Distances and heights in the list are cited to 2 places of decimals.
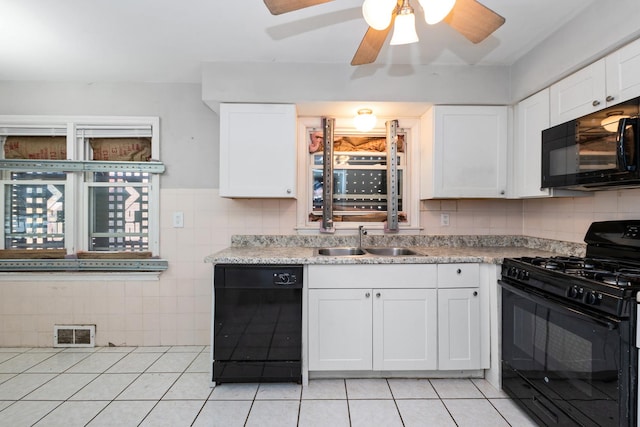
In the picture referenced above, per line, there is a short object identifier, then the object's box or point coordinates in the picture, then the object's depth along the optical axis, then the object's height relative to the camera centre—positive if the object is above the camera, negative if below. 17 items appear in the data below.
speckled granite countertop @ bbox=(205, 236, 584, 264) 2.08 -0.28
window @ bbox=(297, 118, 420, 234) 2.76 +0.33
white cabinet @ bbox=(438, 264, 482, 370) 2.12 -0.69
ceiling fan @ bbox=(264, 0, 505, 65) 1.27 +0.84
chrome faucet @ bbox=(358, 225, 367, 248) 2.66 -0.16
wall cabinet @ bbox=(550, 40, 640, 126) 1.53 +0.70
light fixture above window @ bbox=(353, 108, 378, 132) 2.49 +0.74
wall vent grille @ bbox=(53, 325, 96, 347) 2.66 -1.04
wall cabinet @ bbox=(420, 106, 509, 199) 2.42 +0.48
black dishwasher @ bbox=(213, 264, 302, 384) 2.06 -0.71
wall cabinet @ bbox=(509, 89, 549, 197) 2.14 +0.49
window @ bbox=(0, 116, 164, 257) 2.70 +0.23
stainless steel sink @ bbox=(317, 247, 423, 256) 2.61 -0.31
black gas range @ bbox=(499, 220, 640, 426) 1.26 -0.55
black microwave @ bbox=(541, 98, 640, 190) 1.43 +0.33
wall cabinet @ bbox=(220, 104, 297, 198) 2.36 +0.47
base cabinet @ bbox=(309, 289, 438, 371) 2.11 -0.76
